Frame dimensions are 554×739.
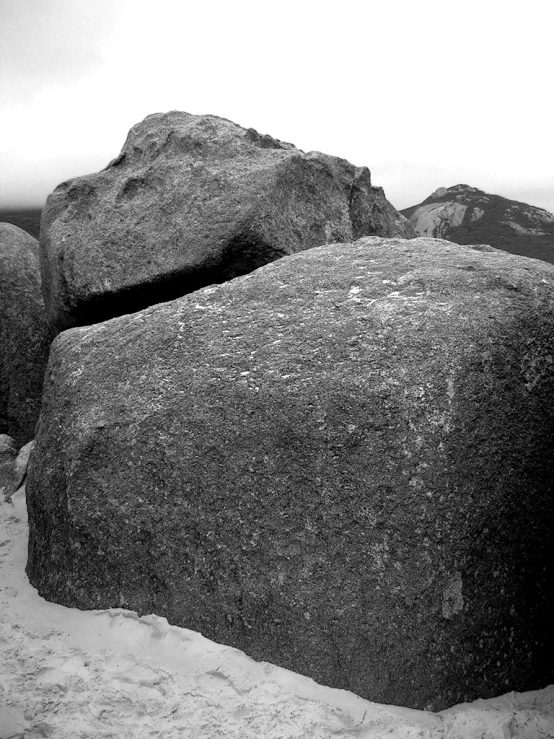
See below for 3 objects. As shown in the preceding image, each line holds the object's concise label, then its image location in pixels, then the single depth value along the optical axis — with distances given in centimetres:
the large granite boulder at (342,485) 350
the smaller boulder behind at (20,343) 779
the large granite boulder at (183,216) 611
